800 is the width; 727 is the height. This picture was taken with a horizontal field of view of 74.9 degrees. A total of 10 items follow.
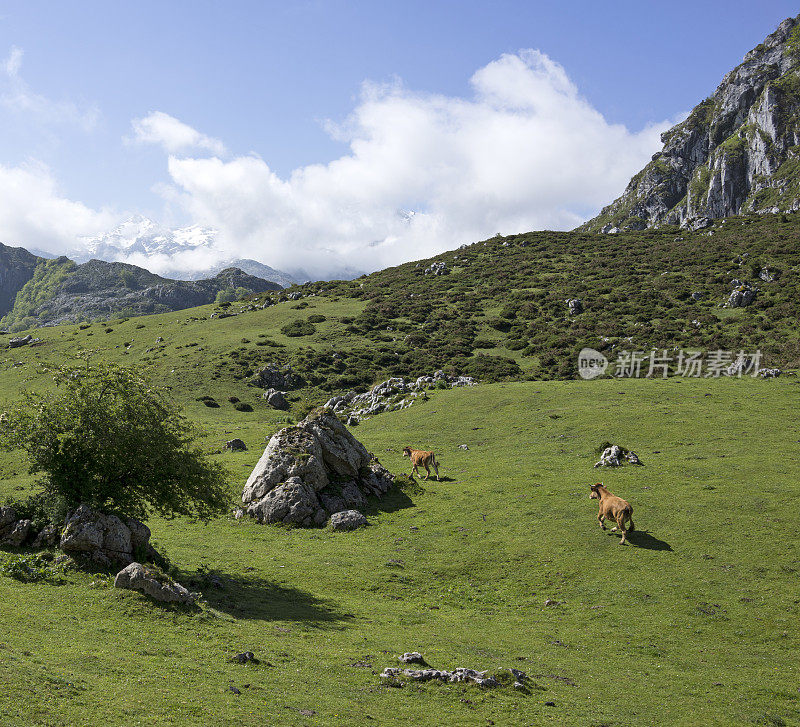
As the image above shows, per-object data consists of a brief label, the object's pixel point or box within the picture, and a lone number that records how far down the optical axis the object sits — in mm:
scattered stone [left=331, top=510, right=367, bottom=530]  33219
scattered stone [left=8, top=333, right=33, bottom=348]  117125
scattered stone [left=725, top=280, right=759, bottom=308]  99625
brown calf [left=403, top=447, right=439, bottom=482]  41094
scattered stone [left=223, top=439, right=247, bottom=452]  53291
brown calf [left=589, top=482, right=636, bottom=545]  27953
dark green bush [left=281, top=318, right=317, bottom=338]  111812
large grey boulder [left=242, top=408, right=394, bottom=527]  34531
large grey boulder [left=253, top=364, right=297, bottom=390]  86875
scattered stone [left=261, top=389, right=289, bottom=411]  80062
